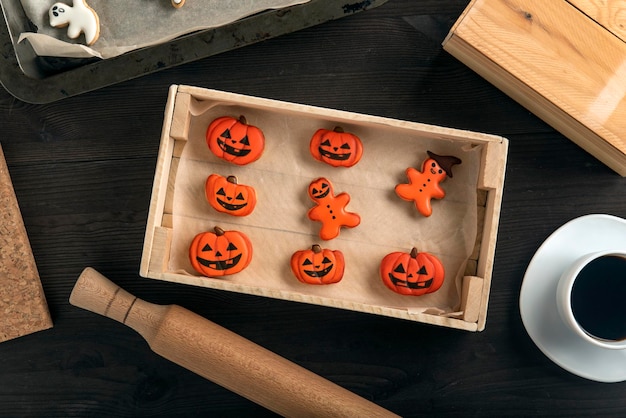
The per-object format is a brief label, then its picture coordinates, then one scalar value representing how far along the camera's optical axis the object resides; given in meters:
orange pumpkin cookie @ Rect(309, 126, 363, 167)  0.70
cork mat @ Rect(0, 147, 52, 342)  0.78
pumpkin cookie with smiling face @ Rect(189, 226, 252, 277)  0.69
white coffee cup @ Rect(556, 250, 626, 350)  0.69
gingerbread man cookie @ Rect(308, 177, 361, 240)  0.70
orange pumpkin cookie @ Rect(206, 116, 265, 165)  0.70
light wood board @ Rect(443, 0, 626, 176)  0.69
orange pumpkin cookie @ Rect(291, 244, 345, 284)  0.69
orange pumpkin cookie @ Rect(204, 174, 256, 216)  0.70
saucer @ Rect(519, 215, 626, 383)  0.73
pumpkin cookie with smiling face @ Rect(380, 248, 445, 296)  0.69
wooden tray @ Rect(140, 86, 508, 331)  0.72
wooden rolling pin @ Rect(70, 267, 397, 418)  0.69
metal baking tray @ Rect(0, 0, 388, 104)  0.76
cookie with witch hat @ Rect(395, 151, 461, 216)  0.71
